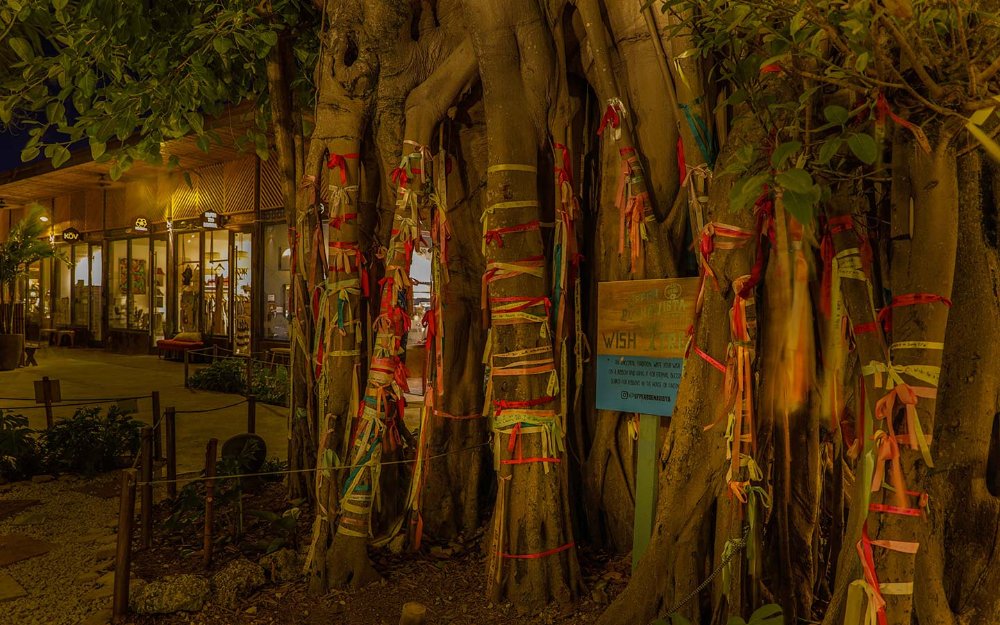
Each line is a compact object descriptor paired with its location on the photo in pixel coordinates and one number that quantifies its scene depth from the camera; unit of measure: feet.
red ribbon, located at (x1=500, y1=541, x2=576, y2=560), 10.82
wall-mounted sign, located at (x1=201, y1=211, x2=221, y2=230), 48.47
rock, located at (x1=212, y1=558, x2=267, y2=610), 11.44
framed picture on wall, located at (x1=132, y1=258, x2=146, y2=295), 60.64
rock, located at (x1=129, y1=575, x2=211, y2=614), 11.12
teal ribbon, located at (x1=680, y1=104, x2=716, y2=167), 10.60
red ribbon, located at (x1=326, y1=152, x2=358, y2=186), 13.61
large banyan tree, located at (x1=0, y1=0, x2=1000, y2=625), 7.45
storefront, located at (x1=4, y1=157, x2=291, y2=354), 47.52
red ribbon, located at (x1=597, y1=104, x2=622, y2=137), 11.68
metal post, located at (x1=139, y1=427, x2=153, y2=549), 13.02
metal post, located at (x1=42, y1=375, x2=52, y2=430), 24.02
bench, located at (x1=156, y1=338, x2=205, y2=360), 50.78
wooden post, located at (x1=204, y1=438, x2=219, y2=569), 12.57
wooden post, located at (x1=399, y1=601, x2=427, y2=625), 6.98
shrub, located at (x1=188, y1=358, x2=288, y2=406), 34.99
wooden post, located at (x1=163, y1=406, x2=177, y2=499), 15.61
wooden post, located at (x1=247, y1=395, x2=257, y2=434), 21.98
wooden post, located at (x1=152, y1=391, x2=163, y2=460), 19.46
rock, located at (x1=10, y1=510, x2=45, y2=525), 16.89
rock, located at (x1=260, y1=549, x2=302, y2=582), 12.24
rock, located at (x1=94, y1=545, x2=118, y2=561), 14.52
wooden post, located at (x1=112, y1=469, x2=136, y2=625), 10.87
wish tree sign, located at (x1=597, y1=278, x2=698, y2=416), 10.69
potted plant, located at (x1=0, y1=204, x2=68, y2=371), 48.21
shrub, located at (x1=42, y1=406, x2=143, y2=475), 21.21
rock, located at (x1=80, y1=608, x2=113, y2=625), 11.28
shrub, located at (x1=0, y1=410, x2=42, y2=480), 20.26
